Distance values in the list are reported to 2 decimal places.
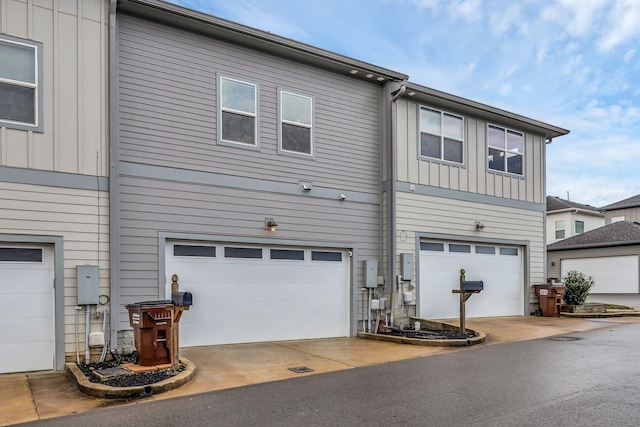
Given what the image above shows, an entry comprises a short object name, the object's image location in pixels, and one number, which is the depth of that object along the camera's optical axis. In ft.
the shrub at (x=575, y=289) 47.93
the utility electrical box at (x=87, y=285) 25.58
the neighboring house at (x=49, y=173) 24.84
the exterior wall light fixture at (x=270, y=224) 32.94
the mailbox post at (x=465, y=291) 33.27
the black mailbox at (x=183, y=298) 22.54
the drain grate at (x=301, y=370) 23.98
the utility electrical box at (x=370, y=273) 36.63
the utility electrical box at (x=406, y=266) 37.81
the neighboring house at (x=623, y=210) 96.89
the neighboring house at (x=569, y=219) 98.68
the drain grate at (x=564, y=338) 32.10
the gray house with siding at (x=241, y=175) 28.99
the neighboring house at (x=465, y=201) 39.01
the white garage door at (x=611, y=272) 61.05
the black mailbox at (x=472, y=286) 33.17
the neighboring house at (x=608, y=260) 61.16
